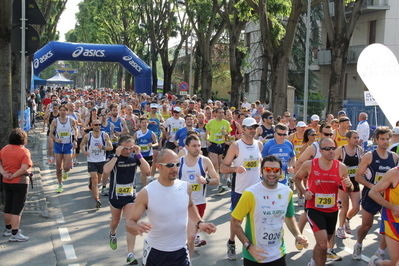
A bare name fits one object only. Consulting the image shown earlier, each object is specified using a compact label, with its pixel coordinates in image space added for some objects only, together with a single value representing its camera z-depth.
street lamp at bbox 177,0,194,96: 28.10
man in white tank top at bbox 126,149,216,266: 4.51
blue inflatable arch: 27.59
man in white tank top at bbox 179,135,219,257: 6.91
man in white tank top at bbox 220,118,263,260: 7.64
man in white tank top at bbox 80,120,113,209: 10.55
